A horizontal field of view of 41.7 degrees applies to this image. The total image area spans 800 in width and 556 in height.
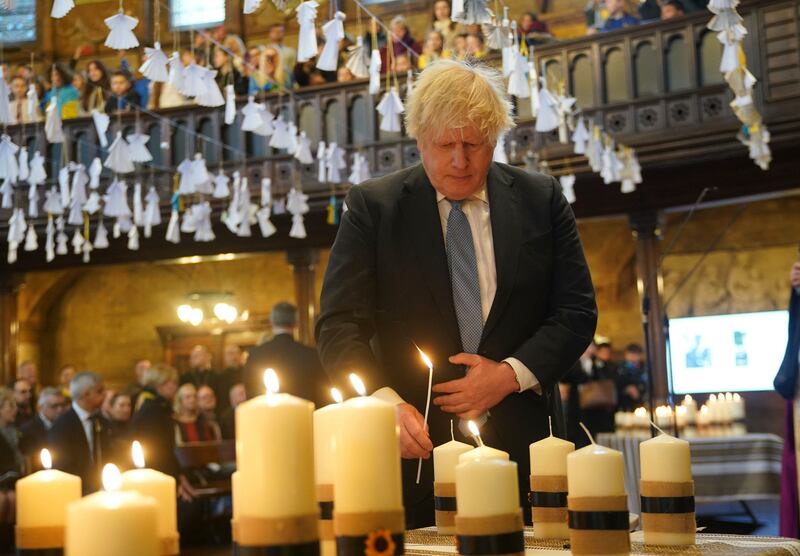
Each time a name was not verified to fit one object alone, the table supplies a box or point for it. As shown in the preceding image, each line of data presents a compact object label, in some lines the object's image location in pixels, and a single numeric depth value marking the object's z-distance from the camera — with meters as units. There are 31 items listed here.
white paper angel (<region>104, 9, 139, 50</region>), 5.36
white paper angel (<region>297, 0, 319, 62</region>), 5.58
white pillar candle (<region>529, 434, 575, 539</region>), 1.76
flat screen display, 13.89
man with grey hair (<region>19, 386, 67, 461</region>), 8.00
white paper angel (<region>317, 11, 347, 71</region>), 5.98
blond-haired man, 2.31
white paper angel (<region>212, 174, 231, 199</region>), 10.66
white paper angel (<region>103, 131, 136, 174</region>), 8.23
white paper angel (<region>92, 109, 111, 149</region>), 7.94
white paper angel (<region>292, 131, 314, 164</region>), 9.89
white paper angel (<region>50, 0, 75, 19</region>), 4.35
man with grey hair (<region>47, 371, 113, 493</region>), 6.98
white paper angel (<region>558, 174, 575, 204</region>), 10.25
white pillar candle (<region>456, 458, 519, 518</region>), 1.32
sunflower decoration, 1.14
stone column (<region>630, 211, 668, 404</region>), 11.86
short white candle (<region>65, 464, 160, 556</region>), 0.94
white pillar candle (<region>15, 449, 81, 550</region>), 1.24
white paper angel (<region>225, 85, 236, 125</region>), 7.71
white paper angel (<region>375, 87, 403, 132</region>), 7.69
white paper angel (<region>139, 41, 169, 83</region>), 6.02
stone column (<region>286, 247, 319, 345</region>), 13.90
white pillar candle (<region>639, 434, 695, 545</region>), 1.67
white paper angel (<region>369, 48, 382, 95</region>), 7.00
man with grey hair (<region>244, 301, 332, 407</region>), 7.28
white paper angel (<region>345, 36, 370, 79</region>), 6.73
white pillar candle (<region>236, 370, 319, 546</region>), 1.03
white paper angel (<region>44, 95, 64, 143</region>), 8.15
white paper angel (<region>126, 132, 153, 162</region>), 8.12
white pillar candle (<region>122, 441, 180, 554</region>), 1.18
